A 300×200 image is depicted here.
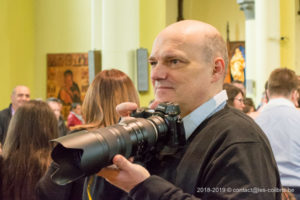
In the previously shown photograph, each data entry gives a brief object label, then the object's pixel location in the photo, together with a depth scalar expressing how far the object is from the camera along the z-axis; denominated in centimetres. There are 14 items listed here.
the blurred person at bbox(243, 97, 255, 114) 592
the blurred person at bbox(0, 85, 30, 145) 605
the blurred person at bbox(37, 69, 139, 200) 251
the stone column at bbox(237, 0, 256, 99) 930
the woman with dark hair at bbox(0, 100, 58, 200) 290
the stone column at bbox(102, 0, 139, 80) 797
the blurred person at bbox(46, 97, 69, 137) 605
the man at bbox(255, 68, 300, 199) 353
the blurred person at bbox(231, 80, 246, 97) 689
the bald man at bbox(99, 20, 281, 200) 133
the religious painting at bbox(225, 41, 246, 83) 1255
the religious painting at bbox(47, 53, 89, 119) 1069
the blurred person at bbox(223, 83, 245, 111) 478
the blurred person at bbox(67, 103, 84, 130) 860
